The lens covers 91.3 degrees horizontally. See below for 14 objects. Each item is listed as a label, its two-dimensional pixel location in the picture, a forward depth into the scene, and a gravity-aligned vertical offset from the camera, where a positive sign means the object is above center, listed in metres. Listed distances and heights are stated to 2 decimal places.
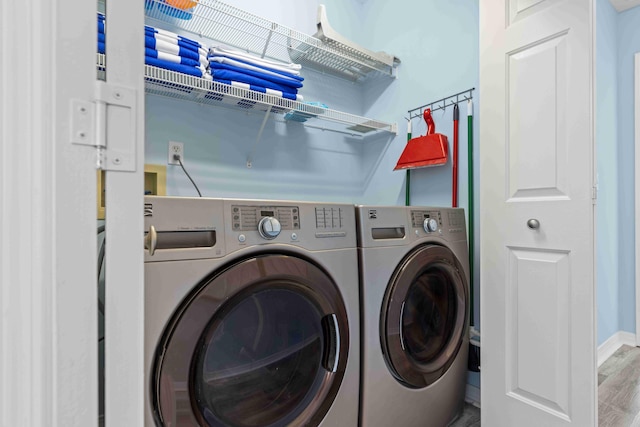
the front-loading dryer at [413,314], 1.09 -0.40
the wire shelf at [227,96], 1.29 +0.57
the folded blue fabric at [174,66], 1.25 +0.61
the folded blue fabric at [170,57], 1.25 +0.65
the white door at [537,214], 1.08 +0.00
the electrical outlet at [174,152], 1.56 +0.31
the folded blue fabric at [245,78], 1.43 +0.64
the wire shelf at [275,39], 1.48 +0.96
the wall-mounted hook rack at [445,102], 1.68 +0.64
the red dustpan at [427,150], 1.72 +0.36
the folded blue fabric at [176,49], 1.24 +0.69
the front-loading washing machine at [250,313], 0.70 -0.26
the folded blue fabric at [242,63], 1.43 +0.71
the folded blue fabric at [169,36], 1.26 +0.75
